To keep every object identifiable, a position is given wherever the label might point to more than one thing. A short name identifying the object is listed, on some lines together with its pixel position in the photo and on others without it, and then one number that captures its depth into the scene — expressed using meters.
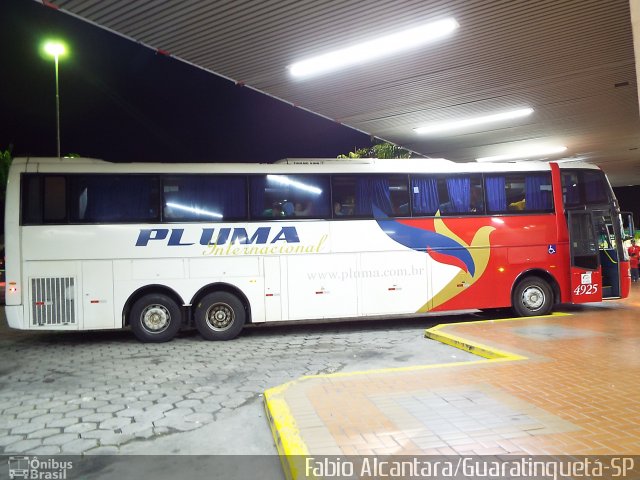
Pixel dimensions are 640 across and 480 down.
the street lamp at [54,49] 17.42
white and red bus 8.77
